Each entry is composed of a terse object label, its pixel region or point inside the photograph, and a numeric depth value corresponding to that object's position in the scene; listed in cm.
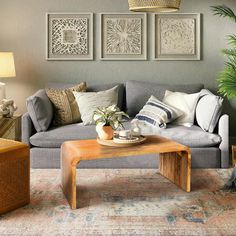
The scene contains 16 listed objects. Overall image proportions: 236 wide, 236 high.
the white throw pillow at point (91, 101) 454
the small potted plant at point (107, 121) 353
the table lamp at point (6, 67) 475
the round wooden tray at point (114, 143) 341
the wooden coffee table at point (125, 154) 314
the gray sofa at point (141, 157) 418
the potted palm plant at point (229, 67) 443
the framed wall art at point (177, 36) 516
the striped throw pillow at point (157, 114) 436
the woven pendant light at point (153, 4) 327
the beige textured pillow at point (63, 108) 457
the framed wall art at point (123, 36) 516
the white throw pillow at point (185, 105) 455
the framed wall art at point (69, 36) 515
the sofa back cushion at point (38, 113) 425
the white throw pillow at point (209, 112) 425
